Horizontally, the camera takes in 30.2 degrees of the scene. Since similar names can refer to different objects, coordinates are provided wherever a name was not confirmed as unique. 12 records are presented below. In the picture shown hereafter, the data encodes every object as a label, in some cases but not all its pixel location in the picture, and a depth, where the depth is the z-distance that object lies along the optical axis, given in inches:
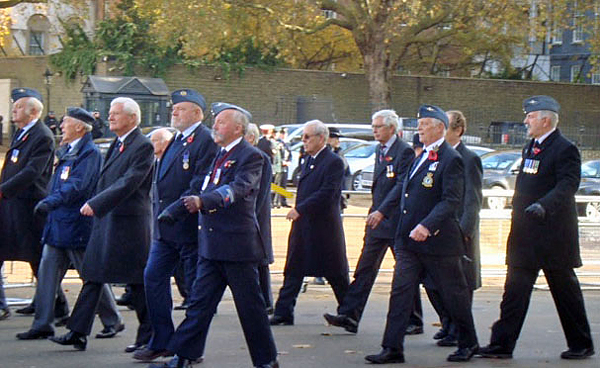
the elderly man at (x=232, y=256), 294.7
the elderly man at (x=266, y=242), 406.9
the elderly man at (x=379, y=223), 382.3
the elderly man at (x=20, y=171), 377.1
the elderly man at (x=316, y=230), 403.5
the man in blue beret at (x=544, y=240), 332.5
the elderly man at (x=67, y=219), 350.3
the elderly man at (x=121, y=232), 333.4
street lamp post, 1800.8
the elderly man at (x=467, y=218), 353.1
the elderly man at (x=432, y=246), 324.8
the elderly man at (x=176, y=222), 316.2
